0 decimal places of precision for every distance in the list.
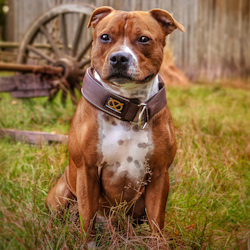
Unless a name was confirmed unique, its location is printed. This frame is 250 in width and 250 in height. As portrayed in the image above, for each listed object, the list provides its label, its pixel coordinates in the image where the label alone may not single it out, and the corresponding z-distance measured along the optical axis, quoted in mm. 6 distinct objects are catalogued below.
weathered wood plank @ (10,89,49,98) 4060
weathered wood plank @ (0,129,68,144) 3043
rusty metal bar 3752
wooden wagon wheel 3908
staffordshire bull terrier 1640
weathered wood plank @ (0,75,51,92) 3943
